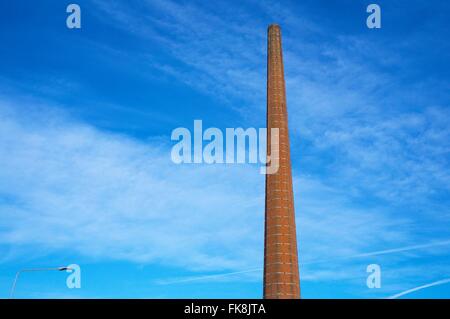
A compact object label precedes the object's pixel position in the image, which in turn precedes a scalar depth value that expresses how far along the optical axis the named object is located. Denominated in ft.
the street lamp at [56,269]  113.89
